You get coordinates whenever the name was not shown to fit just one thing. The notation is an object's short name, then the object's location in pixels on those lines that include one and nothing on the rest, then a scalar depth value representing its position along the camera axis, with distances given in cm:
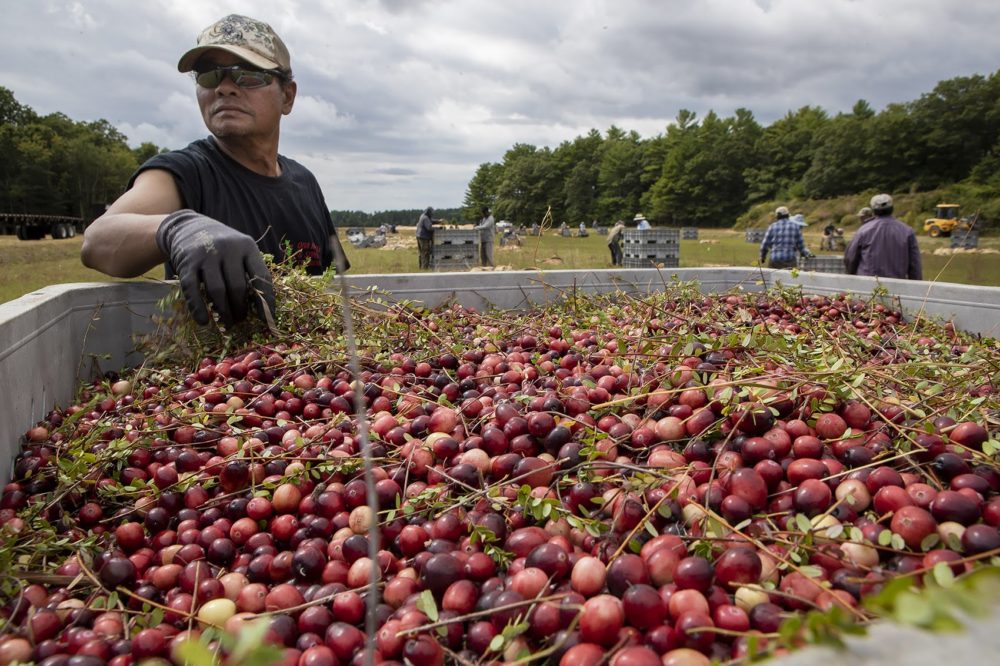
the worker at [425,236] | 1507
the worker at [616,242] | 1732
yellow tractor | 3974
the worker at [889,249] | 655
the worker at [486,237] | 1521
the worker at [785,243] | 931
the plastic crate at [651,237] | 1331
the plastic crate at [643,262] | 1363
